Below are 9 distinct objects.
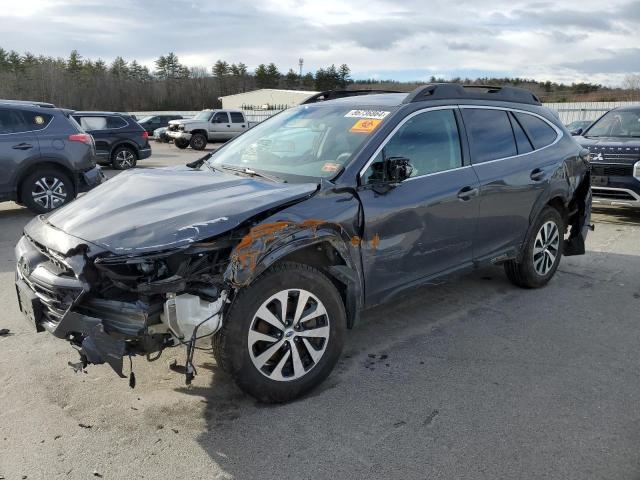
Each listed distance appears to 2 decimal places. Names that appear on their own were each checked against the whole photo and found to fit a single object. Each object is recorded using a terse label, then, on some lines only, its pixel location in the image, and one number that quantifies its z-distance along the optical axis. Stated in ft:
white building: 195.31
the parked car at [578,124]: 63.54
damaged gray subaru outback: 9.20
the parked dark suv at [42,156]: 27.66
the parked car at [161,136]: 94.79
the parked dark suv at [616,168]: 27.35
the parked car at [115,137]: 52.29
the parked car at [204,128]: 83.61
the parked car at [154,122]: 107.98
